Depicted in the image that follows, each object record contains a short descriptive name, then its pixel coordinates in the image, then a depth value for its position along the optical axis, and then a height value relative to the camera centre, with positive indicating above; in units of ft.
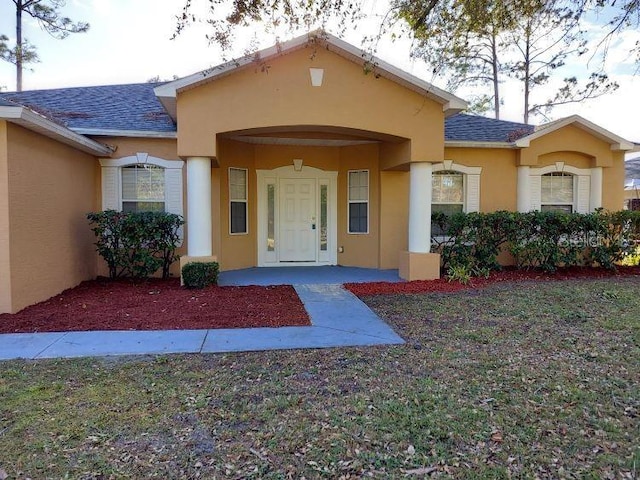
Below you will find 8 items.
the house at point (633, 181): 49.06 +5.12
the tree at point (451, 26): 19.13 +9.08
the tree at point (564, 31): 18.76 +8.55
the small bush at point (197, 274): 25.72 -3.20
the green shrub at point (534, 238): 30.78 -1.33
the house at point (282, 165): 23.40 +3.95
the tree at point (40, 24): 56.44 +25.50
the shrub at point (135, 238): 26.32 -1.08
